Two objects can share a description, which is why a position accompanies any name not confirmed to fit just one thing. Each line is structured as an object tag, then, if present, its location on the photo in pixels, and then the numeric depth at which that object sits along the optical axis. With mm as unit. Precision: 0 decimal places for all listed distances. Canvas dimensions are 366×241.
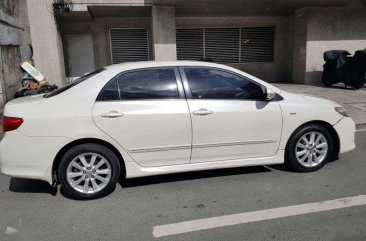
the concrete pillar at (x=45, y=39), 11344
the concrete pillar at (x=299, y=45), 13555
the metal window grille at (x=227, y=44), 14820
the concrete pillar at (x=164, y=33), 11898
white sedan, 3770
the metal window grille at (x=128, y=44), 14156
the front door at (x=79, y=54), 13898
